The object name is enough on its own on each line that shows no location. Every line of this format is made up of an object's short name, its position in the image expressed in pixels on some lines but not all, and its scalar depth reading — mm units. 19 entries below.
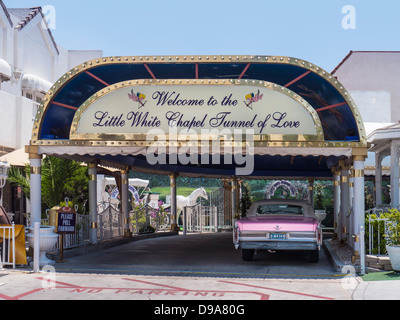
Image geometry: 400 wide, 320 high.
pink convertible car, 11664
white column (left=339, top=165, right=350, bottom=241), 16719
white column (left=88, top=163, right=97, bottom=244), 16203
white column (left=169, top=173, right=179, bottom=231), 24494
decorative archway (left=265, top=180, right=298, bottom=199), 36500
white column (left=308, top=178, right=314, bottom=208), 27941
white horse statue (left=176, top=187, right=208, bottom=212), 37031
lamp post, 13648
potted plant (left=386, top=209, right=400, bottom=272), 10234
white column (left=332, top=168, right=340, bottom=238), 19422
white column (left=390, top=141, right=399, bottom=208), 15180
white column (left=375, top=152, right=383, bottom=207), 17828
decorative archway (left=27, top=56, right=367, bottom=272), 12328
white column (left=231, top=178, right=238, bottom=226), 26750
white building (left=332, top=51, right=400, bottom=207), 32094
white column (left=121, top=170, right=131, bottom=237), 19609
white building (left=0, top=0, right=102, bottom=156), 20781
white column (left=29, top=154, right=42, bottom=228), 12734
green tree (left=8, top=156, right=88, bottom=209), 17953
